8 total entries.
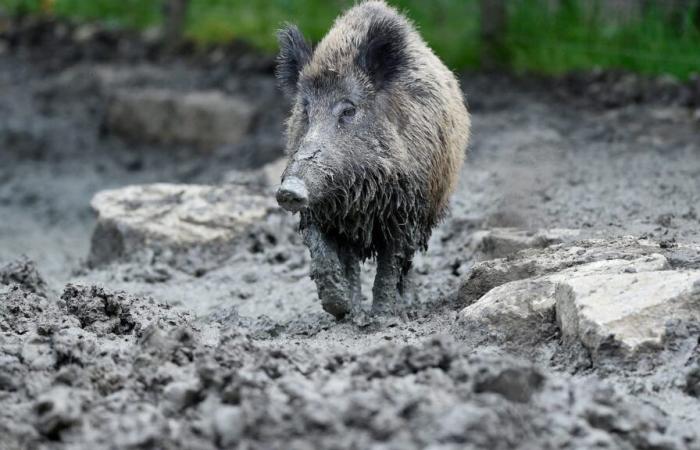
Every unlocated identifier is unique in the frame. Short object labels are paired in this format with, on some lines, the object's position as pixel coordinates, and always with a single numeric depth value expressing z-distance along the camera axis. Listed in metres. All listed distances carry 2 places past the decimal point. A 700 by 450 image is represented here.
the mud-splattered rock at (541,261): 10.43
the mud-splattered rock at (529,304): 9.49
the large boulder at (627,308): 8.51
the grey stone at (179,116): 22.87
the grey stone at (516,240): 12.07
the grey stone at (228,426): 6.61
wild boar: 10.92
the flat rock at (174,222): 14.62
